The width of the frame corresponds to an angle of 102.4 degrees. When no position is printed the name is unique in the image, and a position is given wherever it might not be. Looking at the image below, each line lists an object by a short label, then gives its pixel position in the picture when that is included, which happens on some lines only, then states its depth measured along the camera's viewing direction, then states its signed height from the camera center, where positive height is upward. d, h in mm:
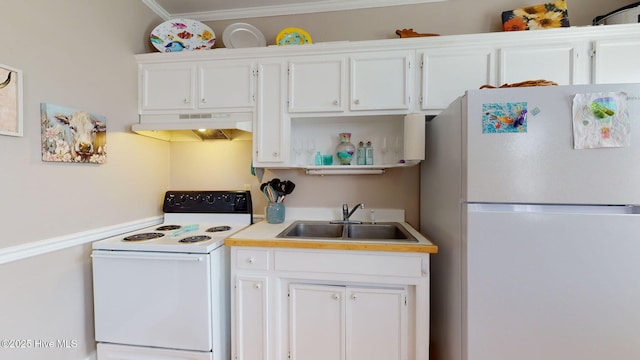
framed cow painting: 1367 +244
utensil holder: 2061 -294
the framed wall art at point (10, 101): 1168 +355
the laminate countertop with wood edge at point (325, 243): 1429 -387
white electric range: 1493 -721
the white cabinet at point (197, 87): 1898 +678
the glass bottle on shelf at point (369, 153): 2078 +188
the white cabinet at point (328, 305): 1453 -751
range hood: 1823 +372
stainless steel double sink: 1956 -419
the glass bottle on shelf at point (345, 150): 2049 +211
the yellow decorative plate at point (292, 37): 2035 +1105
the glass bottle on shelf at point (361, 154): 2076 +180
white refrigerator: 1088 -210
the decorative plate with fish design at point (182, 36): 1992 +1122
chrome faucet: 2033 -291
